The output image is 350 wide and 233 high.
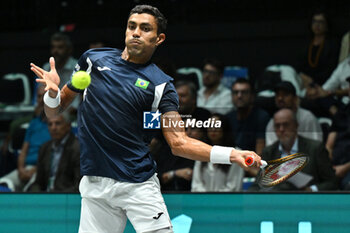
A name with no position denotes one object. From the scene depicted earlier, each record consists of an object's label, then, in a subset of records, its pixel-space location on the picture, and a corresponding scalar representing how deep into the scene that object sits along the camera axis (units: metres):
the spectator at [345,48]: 10.58
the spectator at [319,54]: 10.52
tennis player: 6.81
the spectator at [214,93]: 9.89
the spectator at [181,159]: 9.71
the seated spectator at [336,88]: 10.06
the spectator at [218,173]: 9.80
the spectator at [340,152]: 9.64
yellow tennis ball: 6.49
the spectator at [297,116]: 9.73
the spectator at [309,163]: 9.62
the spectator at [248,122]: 9.80
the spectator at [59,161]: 10.08
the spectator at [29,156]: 10.28
